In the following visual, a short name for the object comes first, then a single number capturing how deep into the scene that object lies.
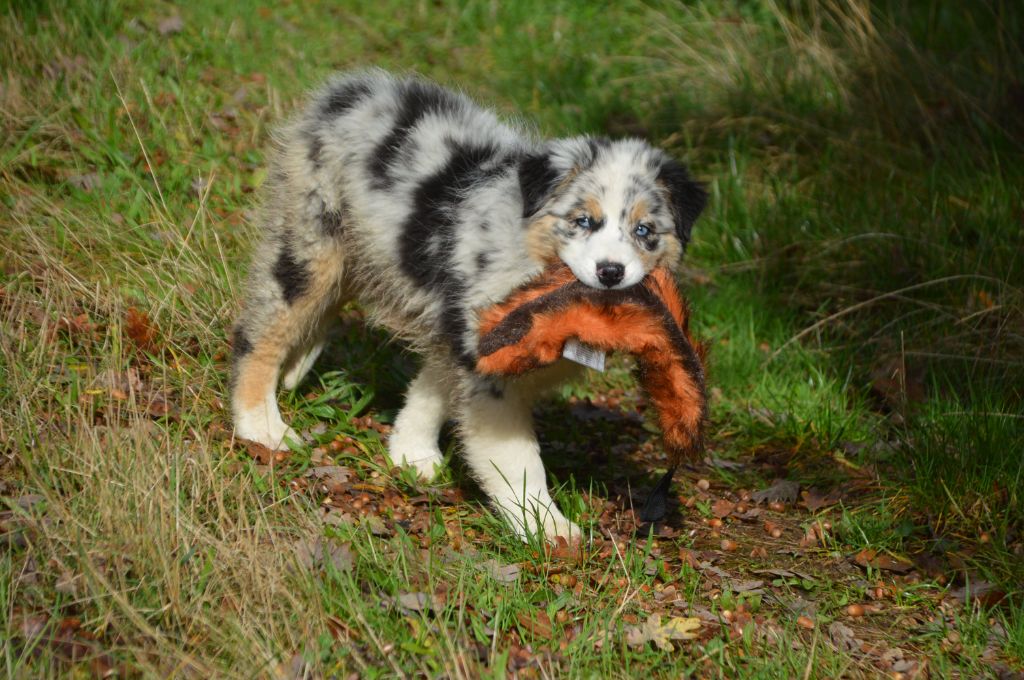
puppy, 8.51
